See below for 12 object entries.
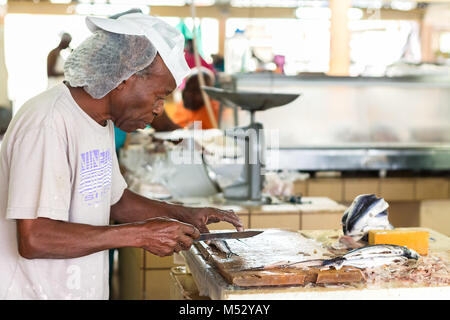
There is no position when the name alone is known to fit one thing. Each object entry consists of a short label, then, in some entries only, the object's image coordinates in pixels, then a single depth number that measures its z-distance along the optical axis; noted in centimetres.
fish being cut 222
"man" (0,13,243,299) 182
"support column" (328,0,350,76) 529
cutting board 193
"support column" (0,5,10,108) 930
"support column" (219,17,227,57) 1041
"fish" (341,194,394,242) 252
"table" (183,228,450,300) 188
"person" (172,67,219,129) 519
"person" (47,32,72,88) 495
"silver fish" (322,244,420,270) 206
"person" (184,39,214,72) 663
